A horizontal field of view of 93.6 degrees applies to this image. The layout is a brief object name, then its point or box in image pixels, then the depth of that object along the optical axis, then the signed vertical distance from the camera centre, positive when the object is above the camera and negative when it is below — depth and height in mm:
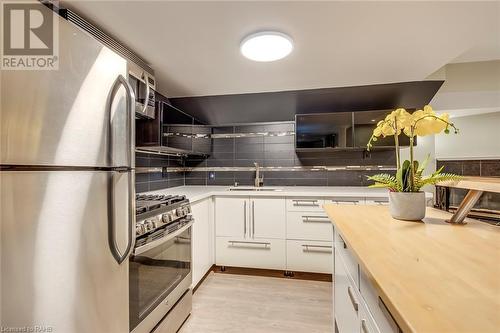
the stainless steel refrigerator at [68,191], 725 -74
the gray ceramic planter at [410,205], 1169 -188
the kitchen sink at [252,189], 2913 -247
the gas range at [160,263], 1330 -618
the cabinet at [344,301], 961 -637
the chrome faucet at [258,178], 3168 -122
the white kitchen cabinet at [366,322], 748 -524
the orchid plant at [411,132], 1148 +181
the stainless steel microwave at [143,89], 1864 +679
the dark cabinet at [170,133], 2152 +385
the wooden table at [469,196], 1021 -131
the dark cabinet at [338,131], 2686 +446
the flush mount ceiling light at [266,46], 1670 +931
